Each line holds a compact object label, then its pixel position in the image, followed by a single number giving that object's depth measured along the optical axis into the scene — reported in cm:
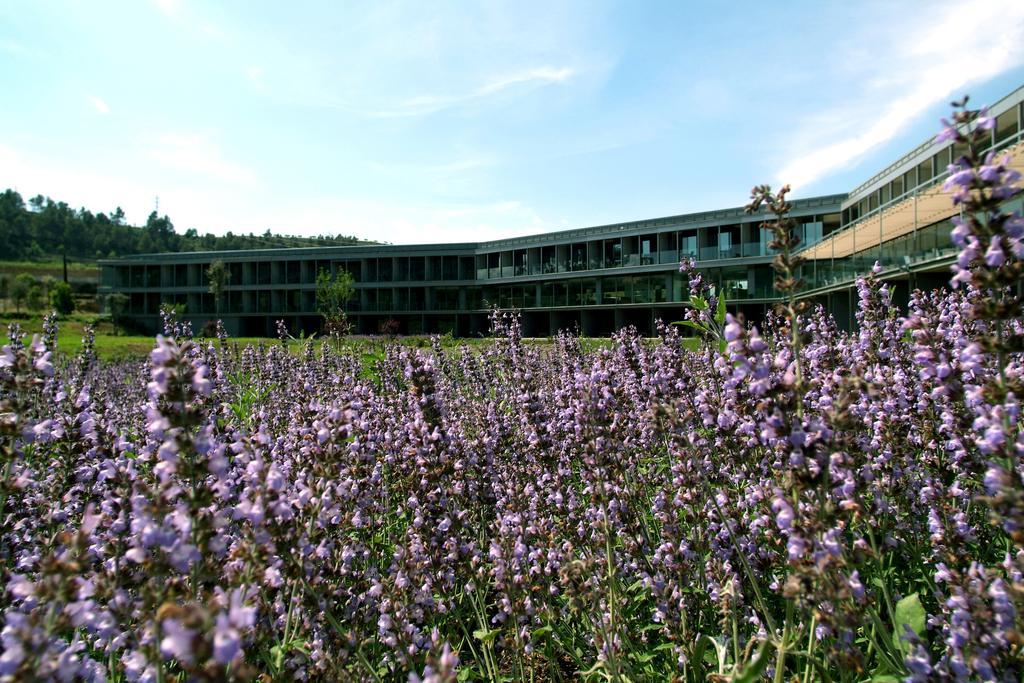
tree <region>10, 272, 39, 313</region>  8289
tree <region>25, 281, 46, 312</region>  7588
